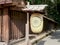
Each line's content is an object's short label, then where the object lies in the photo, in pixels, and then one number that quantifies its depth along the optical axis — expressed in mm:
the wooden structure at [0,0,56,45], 4601
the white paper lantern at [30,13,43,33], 4067
